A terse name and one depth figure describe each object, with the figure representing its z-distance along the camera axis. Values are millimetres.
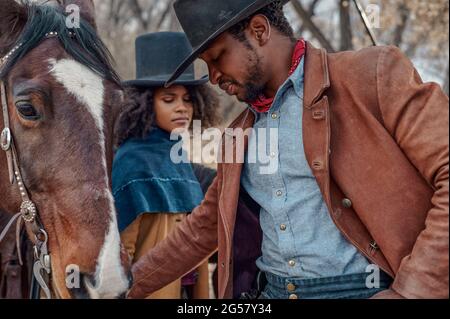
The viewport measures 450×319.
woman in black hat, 3862
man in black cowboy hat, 2227
